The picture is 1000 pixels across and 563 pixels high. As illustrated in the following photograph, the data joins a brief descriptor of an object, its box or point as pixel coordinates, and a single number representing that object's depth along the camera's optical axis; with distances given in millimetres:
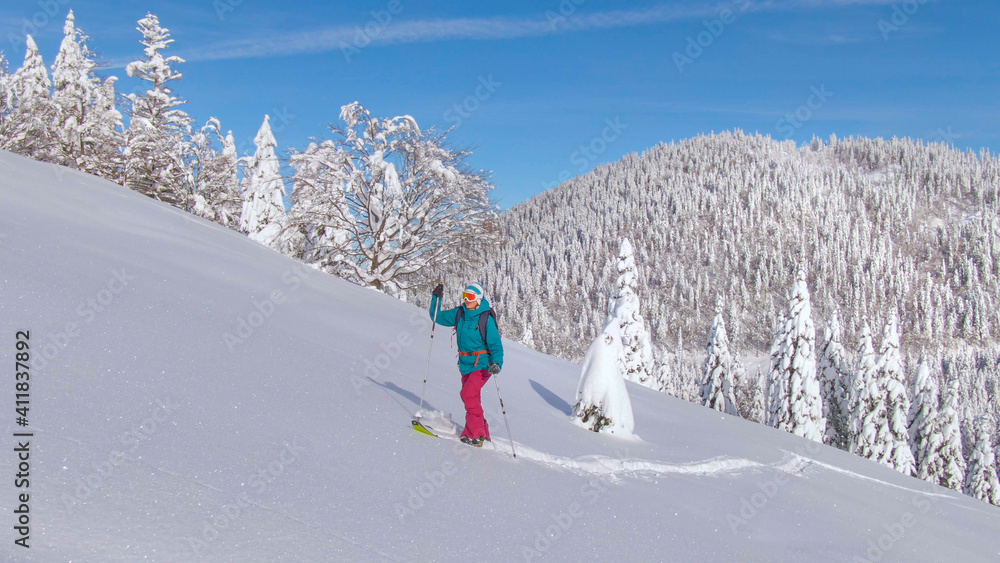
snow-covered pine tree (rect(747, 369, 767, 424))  67000
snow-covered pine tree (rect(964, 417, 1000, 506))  37156
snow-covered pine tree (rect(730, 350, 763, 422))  71812
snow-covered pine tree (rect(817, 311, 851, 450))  42938
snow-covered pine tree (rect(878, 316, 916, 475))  33500
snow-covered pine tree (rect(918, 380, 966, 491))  35688
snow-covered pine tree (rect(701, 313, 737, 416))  42406
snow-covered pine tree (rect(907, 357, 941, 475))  36875
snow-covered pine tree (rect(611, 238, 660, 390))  27500
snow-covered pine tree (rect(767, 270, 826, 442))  33531
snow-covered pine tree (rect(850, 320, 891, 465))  34091
